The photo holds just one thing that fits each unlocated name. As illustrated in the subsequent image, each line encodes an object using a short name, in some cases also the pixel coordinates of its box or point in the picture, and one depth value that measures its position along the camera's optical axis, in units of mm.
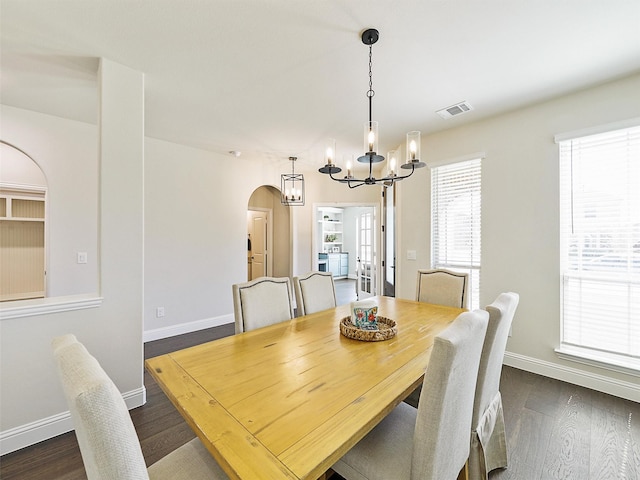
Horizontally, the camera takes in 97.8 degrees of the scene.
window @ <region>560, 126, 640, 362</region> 2330
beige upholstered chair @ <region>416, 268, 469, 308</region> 2510
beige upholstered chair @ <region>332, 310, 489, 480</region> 933
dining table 800
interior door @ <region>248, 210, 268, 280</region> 6199
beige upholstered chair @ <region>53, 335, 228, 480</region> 607
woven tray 1636
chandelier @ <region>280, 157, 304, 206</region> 4764
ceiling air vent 2793
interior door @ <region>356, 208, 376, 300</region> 5262
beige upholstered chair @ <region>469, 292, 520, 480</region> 1360
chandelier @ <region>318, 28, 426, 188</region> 1825
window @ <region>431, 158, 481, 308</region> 3232
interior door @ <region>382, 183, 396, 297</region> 4652
